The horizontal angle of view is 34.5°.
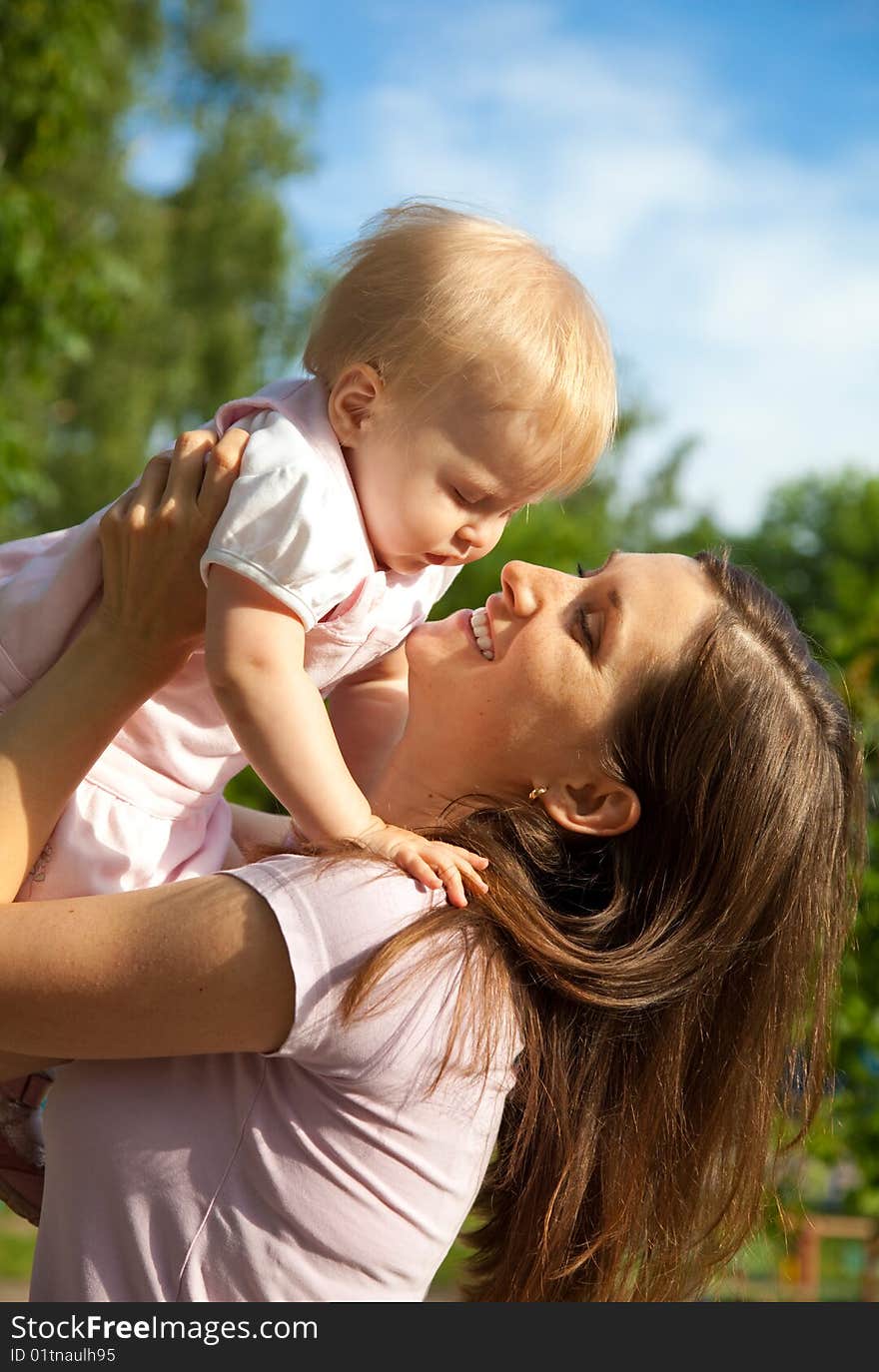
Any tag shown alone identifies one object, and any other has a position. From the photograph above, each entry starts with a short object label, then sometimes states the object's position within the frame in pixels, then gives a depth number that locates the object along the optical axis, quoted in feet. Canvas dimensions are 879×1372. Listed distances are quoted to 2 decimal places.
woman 6.12
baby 6.88
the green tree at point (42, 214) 19.70
